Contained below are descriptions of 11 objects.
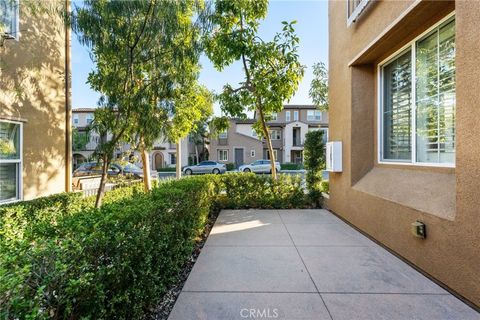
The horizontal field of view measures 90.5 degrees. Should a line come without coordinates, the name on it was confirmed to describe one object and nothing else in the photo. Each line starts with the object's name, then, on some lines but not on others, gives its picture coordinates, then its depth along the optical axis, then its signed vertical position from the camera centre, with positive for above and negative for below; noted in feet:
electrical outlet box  10.32 -3.16
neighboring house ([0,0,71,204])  15.88 +4.21
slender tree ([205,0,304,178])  21.63 +9.68
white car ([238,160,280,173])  79.41 -2.99
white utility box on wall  18.80 +0.14
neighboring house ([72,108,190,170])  92.99 +2.68
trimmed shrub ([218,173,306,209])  24.16 -3.49
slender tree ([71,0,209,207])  15.48 +7.30
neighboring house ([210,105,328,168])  95.09 +7.70
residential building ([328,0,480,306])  8.61 +1.63
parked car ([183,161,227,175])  81.87 -3.34
